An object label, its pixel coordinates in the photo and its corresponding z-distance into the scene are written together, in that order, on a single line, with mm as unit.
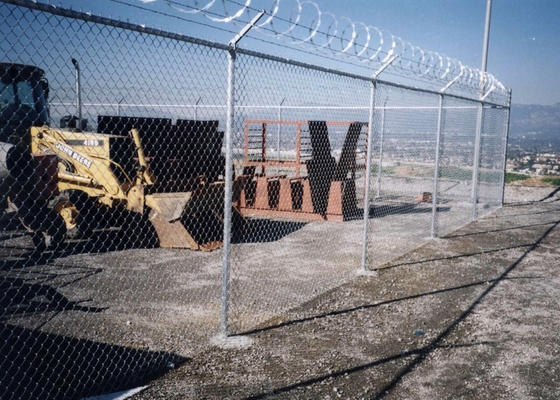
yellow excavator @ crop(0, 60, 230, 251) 8297
